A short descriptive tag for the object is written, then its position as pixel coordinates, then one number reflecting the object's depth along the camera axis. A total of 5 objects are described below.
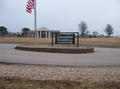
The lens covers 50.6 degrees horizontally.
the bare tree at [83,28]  84.97
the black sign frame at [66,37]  15.39
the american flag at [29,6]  15.38
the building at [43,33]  63.03
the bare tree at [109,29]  96.44
